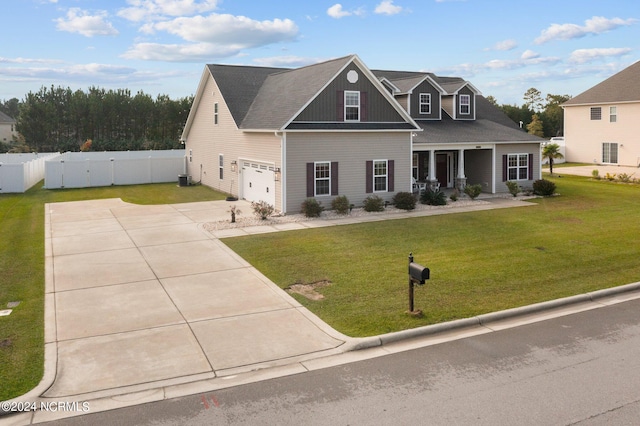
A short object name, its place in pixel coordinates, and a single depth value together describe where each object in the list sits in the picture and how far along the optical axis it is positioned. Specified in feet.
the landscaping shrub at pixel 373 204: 79.41
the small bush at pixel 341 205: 76.38
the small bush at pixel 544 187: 93.76
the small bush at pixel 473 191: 89.81
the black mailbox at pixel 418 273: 33.42
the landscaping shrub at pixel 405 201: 80.74
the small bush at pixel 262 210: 72.90
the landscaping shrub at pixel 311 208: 74.79
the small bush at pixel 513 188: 93.61
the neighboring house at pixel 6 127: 282.15
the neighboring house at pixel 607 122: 141.79
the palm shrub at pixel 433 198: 85.92
